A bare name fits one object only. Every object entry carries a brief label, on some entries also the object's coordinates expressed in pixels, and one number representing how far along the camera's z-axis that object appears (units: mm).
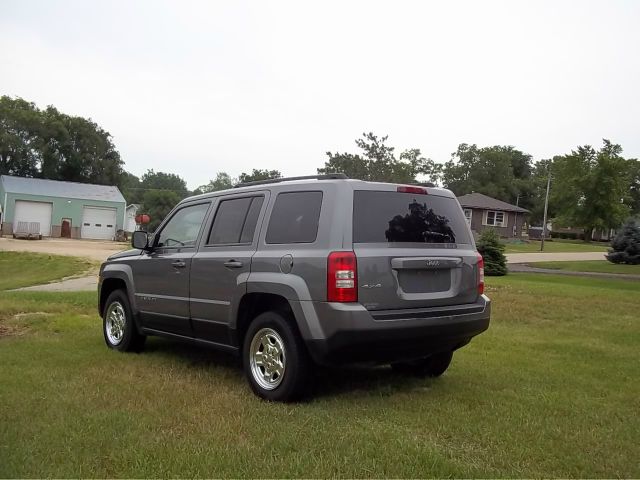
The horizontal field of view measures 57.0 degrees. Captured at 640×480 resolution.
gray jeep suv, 4578
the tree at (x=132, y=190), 70000
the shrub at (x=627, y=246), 28734
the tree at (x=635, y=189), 82494
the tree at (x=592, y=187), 58719
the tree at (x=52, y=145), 60125
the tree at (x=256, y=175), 64875
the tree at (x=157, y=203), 60906
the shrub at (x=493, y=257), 21312
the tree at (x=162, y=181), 130125
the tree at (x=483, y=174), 87125
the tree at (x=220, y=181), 128200
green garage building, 50750
